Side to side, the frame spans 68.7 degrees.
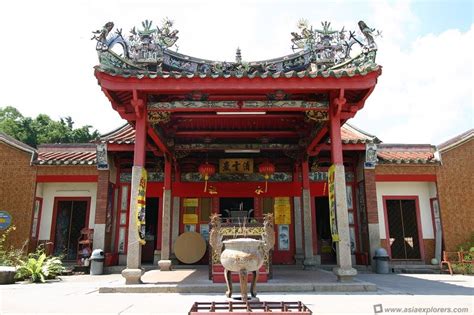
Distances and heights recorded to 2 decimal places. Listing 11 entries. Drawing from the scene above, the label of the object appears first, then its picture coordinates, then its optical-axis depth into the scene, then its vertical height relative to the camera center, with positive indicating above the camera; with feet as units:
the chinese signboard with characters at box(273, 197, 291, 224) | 37.52 +1.45
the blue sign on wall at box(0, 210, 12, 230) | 35.70 +0.33
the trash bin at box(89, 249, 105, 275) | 33.27 -3.74
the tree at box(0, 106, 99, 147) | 102.22 +28.80
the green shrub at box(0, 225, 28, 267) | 31.86 -2.83
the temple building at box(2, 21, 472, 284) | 33.84 +4.52
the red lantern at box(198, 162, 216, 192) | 34.30 +5.30
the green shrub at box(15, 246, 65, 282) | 28.55 -3.88
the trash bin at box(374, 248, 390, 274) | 33.47 -3.56
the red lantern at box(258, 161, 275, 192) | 34.12 +5.37
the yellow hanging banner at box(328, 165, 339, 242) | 23.40 +1.48
